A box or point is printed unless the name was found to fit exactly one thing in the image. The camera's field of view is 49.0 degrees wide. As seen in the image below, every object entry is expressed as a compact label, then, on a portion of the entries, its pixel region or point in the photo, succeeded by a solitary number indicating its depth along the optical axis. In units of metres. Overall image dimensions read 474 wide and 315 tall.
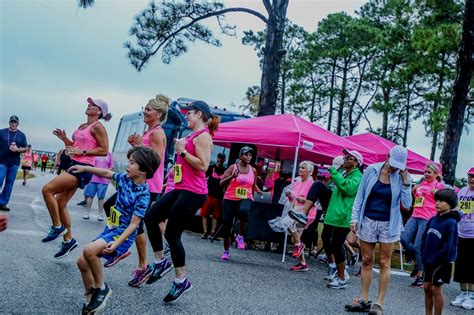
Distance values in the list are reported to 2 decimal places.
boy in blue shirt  3.99
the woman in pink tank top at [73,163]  5.92
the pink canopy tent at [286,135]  9.48
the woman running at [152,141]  5.35
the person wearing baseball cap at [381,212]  5.68
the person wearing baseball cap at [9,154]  10.35
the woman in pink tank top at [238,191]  8.32
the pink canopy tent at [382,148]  12.71
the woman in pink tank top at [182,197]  5.00
